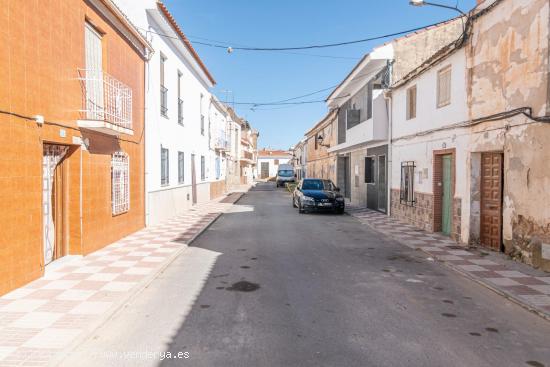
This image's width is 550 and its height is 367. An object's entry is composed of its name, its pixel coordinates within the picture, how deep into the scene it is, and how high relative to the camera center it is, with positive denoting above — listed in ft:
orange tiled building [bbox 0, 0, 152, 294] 19.69 +2.73
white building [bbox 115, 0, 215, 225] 43.37 +7.96
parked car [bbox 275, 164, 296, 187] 156.67 -0.22
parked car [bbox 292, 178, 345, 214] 58.03 -3.62
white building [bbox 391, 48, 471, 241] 34.55 +2.55
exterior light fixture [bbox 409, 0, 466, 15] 32.26 +13.47
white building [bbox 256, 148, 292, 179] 285.84 +7.27
